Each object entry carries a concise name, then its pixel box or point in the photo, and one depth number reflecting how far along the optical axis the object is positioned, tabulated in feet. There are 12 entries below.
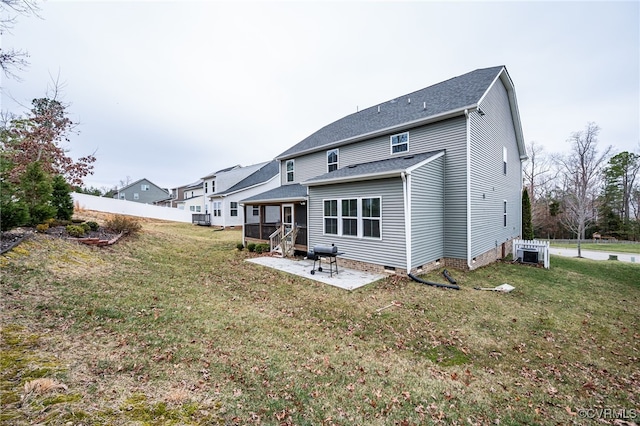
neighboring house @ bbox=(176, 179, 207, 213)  102.70
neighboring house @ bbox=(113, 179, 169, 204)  149.28
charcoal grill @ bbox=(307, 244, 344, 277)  29.37
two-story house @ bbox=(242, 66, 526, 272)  29.19
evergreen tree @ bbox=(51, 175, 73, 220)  32.86
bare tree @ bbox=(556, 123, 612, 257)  70.64
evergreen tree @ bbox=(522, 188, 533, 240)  57.31
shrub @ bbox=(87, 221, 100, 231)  34.71
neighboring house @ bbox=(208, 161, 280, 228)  82.94
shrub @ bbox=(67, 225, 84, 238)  30.01
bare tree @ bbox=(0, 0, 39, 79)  18.31
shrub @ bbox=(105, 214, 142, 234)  39.09
